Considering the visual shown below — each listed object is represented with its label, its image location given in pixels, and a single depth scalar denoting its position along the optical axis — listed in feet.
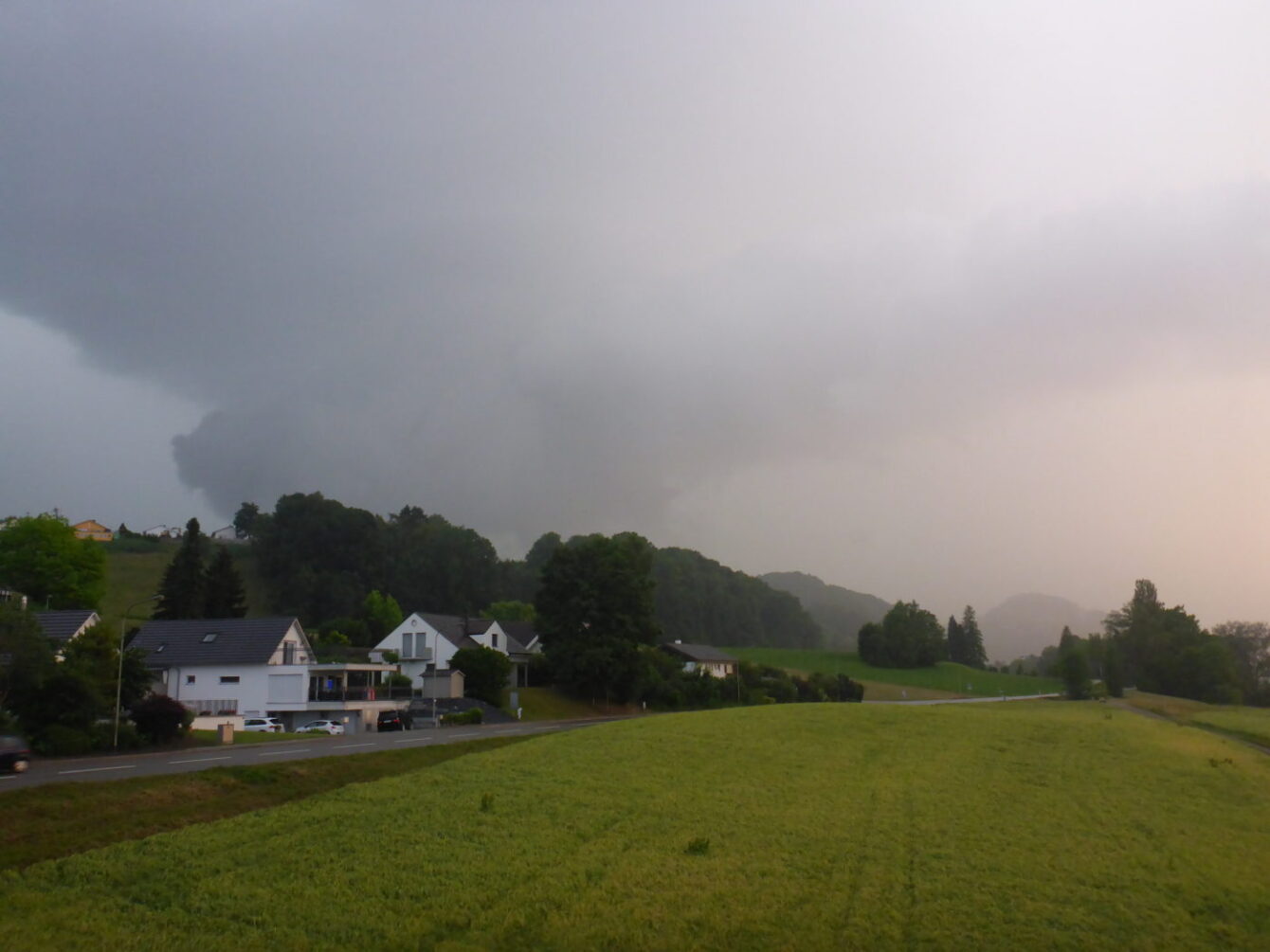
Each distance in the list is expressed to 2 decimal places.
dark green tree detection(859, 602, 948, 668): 526.57
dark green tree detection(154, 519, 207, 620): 339.36
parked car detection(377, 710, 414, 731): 201.87
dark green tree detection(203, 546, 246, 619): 345.10
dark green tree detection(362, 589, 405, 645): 405.80
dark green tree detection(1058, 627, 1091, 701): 393.29
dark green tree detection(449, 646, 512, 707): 258.16
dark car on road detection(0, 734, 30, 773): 91.86
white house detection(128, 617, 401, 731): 230.07
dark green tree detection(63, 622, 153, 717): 138.00
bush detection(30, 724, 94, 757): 124.16
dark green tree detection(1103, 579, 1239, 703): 450.71
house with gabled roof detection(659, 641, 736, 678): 371.90
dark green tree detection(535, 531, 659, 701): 286.05
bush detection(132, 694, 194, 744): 140.67
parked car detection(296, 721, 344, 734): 199.89
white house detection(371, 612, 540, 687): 297.53
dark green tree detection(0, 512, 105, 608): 324.19
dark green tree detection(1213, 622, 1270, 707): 528.09
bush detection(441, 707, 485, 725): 213.66
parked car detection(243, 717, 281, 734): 208.44
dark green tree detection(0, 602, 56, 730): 123.95
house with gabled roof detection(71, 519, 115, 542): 596.58
